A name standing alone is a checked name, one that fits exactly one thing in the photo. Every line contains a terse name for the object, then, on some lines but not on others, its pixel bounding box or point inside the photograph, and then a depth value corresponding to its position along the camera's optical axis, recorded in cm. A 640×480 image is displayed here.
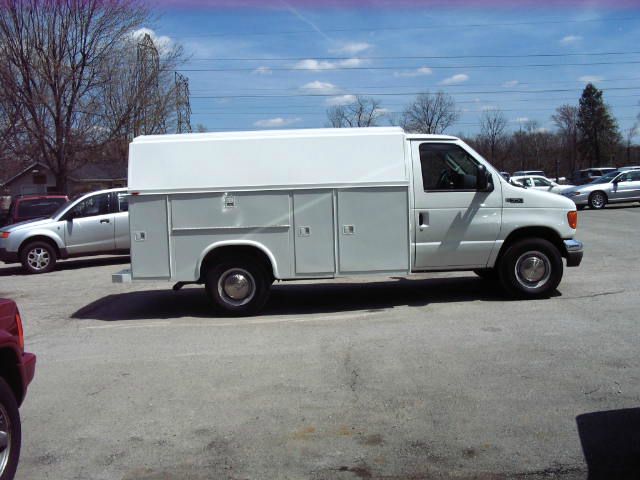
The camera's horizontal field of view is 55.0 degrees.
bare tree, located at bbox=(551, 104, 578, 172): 7723
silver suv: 1449
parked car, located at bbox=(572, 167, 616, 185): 3858
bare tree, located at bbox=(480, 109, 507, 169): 7125
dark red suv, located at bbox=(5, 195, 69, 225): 1872
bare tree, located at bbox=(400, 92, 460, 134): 6182
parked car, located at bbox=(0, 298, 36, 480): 367
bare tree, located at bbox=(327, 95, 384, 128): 5555
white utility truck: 835
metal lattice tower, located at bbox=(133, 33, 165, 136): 2983
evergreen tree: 7362
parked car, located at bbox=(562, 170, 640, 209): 2728
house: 5125
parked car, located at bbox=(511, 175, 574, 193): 2814
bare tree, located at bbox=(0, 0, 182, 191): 2544
